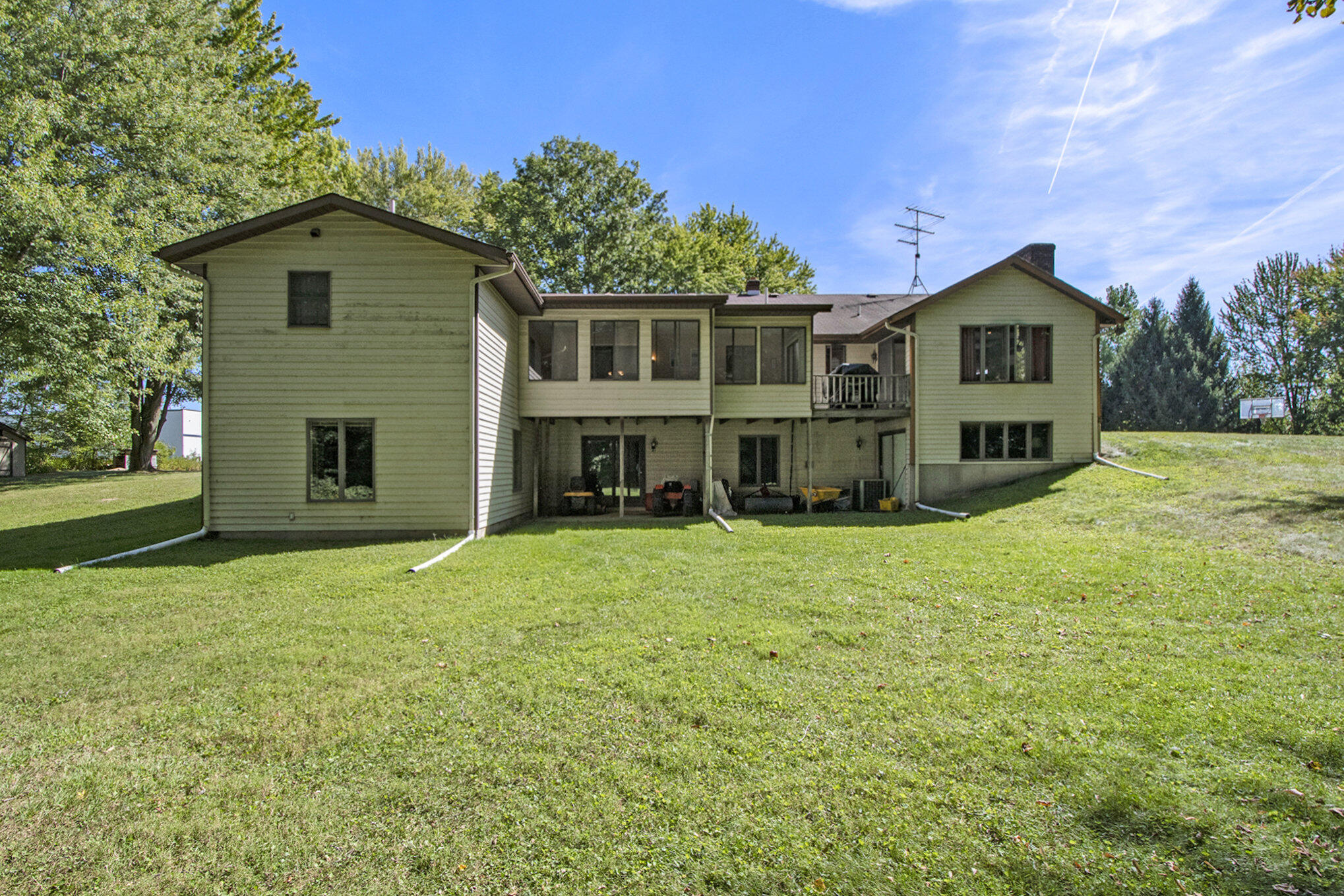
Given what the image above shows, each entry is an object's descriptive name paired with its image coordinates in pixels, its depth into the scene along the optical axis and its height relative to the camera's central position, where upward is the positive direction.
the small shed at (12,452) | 25.27 +0.10
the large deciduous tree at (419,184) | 35.16 +15.58
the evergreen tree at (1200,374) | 37.47 +4.78
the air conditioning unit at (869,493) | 17.23 -1.10
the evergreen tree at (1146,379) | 38.09 +4.60
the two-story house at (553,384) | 11.46 +1.57
